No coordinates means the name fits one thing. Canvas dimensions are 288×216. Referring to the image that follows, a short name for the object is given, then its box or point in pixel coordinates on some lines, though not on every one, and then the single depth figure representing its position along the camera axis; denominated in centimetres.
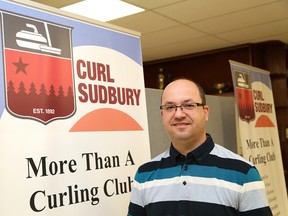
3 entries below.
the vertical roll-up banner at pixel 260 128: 345
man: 142
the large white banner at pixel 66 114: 149
